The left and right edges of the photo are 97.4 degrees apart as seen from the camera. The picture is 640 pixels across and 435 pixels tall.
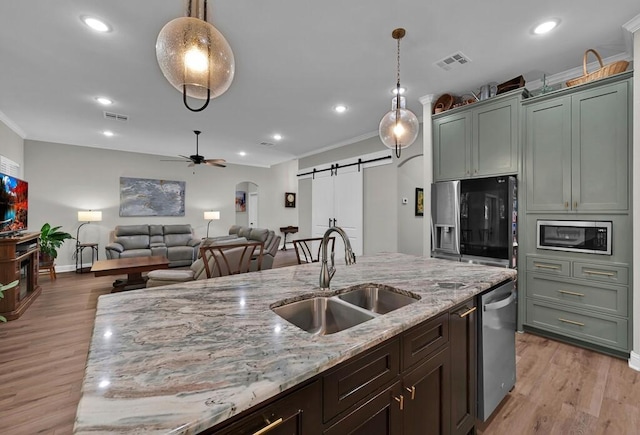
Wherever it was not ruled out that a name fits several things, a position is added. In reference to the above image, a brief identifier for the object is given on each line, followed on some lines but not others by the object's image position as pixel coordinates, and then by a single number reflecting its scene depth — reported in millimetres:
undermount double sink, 1294
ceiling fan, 5272
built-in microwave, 2479
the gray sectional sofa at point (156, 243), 5945
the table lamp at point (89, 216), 5711
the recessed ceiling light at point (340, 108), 3941
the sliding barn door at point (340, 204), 5512
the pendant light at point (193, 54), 1232
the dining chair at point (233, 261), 3170
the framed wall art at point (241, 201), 10151
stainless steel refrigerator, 2912
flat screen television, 3510
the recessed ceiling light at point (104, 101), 3643
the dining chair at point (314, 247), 6582
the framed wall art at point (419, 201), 4629
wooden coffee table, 4027
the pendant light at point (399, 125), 2326
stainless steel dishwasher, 1615
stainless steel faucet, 1439
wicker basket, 2389
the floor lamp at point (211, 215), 7361
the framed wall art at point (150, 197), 6617
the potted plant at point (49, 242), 5051
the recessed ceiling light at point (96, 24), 2164
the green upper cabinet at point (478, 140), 2984
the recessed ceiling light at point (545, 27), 2197
